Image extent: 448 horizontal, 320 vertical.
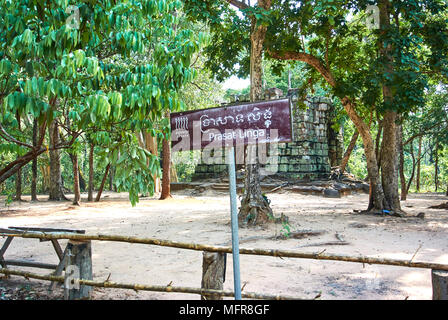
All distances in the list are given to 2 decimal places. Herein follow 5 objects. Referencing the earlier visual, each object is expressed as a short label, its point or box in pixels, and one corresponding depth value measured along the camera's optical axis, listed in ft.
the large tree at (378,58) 27.48
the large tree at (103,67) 10.17
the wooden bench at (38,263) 13.14
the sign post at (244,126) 9.38
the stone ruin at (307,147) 63.41
